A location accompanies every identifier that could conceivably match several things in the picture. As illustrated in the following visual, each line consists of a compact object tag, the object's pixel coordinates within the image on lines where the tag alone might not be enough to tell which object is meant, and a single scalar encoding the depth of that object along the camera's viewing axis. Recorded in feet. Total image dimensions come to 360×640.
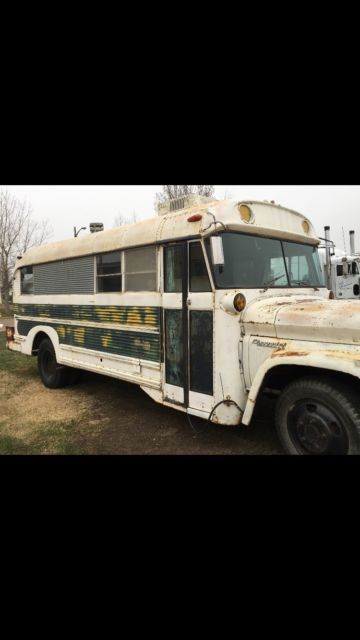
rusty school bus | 9.92
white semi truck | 38.14
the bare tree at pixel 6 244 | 75.00
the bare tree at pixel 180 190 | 54.54
